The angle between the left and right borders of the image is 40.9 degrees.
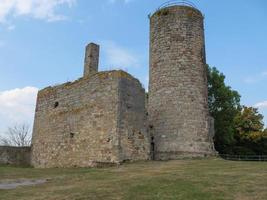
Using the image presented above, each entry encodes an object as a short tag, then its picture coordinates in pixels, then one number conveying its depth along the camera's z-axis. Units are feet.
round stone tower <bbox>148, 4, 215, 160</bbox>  71.36
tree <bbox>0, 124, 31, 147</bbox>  183.83
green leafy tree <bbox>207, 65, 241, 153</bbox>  110.93
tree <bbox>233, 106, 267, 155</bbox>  119.96
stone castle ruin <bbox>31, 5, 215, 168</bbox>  63.00
